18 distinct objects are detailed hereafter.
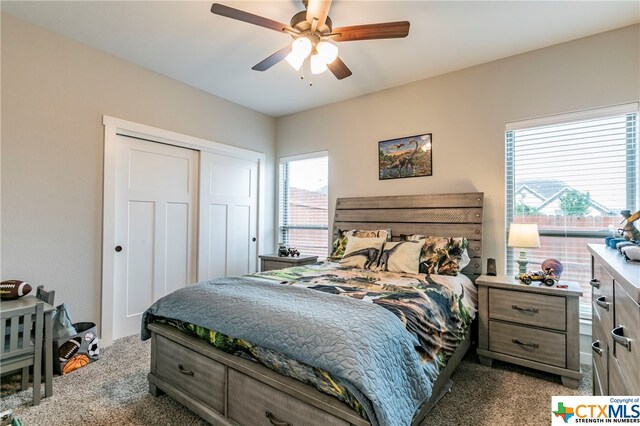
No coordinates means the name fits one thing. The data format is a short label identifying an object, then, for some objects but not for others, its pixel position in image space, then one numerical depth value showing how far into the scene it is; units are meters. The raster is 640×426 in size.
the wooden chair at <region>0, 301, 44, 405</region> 1.88
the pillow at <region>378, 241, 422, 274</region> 2.71
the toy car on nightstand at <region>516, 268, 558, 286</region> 2.36
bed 1.26
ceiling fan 1.84
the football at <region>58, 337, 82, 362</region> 2.36
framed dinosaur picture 3.37
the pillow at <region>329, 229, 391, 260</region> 3.26
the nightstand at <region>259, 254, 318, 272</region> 3.72
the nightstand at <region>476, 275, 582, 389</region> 2.17
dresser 0.92
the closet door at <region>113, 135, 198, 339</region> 3.08
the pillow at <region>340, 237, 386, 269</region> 2.90
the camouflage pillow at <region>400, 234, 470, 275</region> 2.70
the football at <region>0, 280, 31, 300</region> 2.09
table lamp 2.48
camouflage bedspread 1.33
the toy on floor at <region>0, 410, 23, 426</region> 1.23
